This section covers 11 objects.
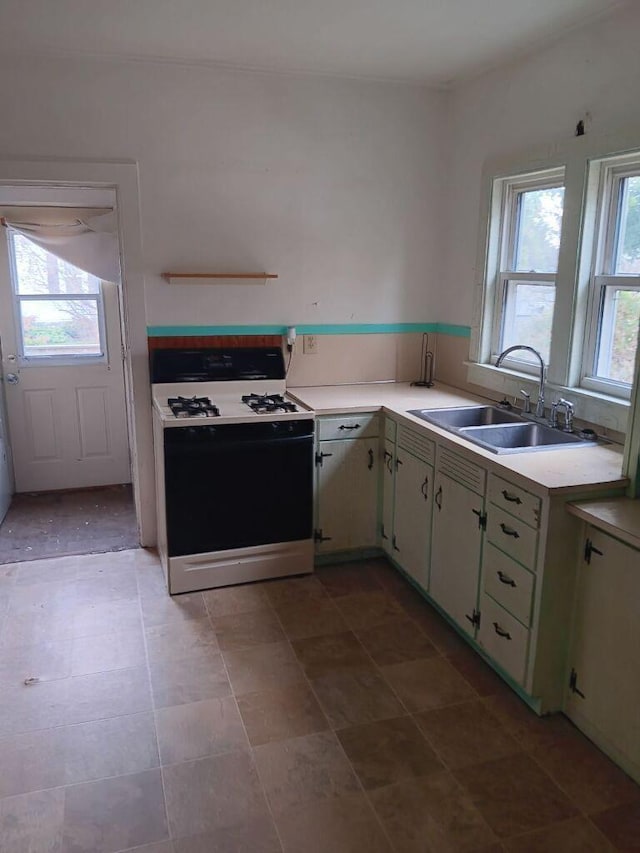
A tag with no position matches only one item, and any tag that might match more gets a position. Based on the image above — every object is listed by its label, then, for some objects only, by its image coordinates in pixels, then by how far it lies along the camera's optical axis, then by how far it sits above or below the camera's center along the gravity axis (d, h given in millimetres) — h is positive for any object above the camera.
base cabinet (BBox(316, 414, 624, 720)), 2285 -1026
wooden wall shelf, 3535 +54
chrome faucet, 3025 -465
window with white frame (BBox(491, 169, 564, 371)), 3199 +148
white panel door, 4641 -931
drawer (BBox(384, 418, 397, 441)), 3367 -707
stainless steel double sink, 2801 -626
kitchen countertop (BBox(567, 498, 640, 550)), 1994 -703
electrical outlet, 3869 -325
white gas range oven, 3125 -964
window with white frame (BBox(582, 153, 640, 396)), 2699 +30
